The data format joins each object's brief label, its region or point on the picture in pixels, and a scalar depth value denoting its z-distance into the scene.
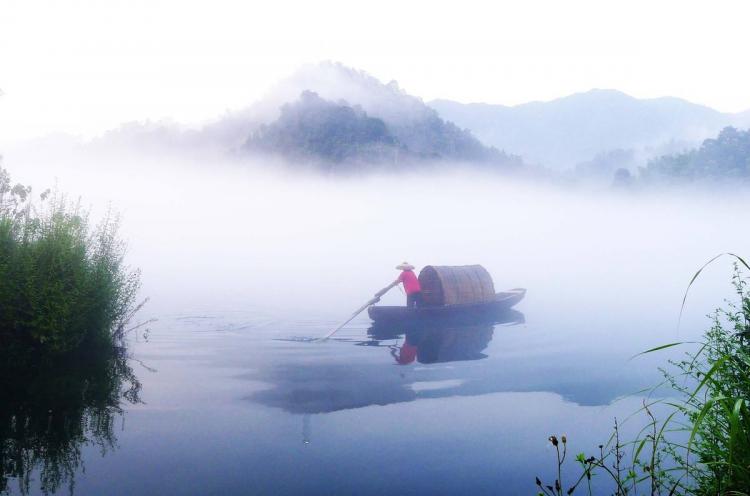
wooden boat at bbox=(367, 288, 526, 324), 20.34
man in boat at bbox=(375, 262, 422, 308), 21.44
